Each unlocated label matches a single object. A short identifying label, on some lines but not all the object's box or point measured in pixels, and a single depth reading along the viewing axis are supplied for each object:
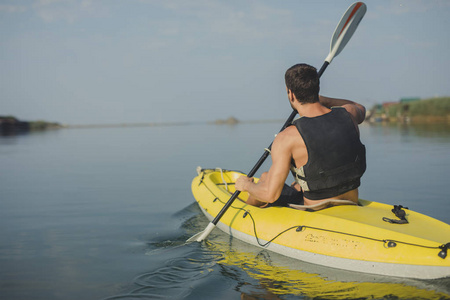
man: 3.88
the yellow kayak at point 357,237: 3.45
